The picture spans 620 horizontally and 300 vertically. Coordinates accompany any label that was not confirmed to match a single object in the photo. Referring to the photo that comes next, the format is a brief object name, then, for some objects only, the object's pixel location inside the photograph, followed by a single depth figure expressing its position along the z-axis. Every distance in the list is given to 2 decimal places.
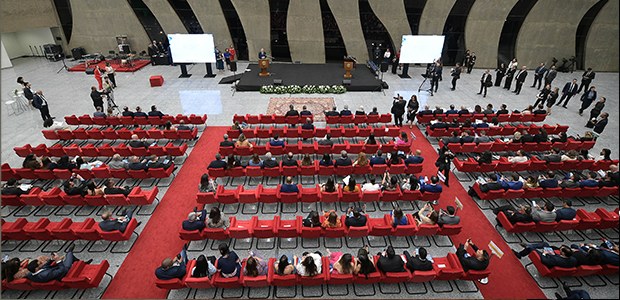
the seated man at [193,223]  7.46
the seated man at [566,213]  7.92
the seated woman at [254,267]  6.37
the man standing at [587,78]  16.45
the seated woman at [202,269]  6.39
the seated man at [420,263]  6.58
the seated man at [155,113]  13.26
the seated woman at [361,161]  9.96
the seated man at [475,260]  6.63
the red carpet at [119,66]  21.19
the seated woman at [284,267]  6.44
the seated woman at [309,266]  6.38
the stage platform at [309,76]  18.41
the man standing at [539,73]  17.58
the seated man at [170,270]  6.35
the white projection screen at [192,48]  18.97
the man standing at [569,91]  15.59
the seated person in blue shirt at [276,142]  11.10
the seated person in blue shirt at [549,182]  9.03
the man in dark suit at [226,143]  10.95
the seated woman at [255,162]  9.97
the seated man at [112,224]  7.52
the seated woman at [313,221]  7.55
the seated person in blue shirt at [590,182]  9.24
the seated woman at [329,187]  8.69
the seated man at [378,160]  10.16
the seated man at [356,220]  7.69
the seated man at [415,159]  10.10
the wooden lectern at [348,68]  18.77
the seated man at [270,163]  9.90
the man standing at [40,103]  13.53
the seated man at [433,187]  8.81
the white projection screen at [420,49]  19.22
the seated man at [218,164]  9.81
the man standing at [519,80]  16.88
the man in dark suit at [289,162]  9.95
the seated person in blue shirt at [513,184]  8.93
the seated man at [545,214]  7.81
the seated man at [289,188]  8.65
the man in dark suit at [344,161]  9.93
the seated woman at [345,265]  6.50
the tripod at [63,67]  21.07
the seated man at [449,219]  7.73
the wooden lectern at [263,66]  19.36
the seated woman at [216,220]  7.57
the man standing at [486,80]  16.95
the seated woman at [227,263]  6.41
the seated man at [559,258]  6.75
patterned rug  15.51
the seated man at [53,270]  6.33
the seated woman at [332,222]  7.62
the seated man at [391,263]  6.52
